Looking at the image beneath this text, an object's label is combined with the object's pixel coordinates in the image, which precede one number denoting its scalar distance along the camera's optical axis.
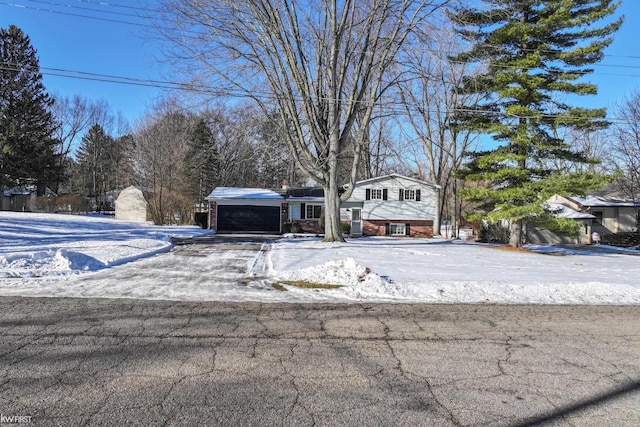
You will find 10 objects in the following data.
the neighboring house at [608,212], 37.75
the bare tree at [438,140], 34.34
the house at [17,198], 55.34
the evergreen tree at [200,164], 45.11
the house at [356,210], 34.47
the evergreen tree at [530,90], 20.16
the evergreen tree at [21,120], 41.03
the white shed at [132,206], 43.81
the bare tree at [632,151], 34.67
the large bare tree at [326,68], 19.41
